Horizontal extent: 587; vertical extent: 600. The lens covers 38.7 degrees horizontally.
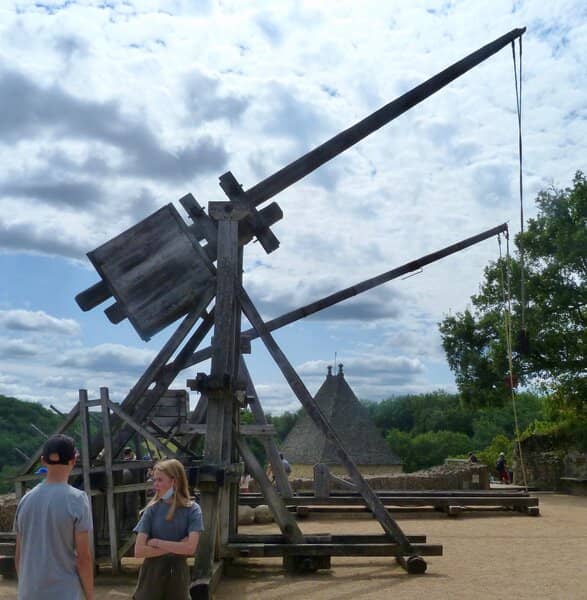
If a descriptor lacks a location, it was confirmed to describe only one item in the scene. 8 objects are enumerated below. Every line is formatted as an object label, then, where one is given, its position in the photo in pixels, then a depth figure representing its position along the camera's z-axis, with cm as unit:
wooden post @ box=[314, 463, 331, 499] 1552
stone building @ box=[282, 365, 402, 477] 3244
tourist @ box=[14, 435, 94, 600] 370
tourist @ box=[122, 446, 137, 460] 1154
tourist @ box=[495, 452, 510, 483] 2733
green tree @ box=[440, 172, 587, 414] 2466
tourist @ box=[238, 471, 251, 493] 1759
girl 448
